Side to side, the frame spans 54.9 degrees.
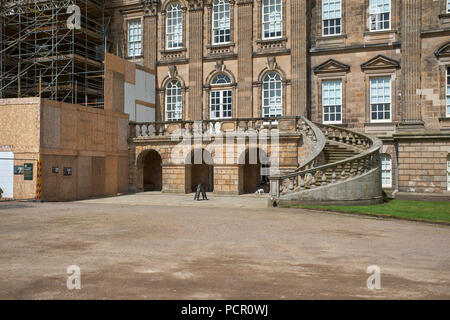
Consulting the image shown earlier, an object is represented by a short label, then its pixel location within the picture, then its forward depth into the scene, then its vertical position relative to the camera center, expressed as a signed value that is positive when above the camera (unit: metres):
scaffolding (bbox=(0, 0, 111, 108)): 28.14 +8.28
